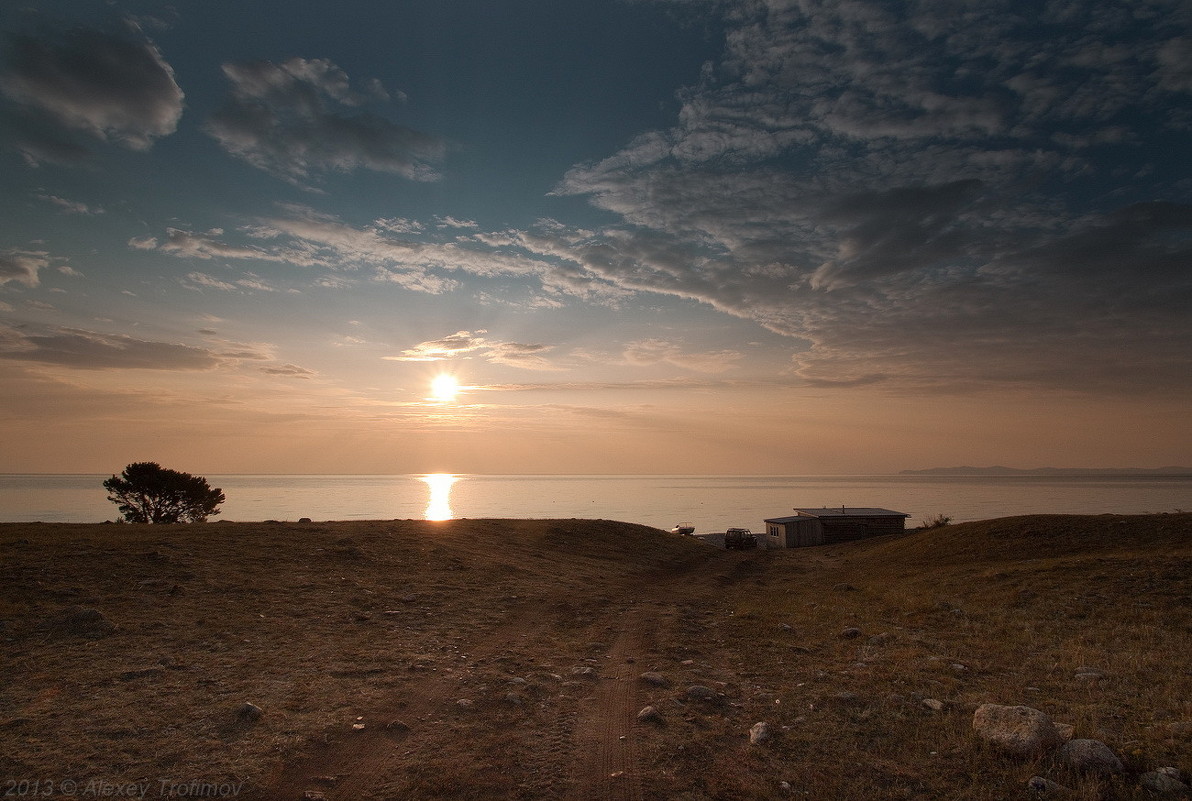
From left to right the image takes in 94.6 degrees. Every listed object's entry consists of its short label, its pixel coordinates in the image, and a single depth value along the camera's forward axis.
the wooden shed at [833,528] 56.53
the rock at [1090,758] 7.46
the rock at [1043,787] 7.15
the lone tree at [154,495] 52.22
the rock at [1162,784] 7.07
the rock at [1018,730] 7.98
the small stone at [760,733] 8.95
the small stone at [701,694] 10.96
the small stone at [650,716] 9.69
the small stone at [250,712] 9.20
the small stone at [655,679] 11.87
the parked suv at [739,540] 54.44
